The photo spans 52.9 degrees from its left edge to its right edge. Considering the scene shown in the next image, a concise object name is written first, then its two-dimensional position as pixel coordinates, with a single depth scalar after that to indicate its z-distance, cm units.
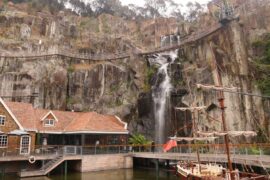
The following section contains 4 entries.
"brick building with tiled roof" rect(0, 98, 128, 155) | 2873
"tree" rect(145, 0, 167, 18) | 8345
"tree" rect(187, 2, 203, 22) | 7815
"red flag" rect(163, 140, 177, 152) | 2204
